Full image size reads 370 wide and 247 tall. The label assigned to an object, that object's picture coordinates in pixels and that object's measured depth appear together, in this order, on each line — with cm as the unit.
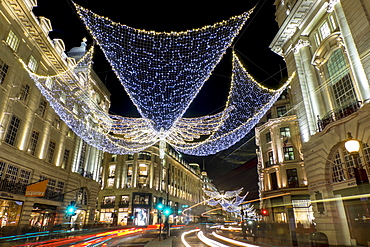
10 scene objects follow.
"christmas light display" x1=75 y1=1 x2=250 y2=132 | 1147
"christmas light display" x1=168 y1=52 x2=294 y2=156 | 1691
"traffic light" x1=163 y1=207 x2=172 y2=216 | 2023
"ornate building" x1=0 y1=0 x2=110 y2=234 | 2039
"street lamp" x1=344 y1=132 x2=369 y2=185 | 690
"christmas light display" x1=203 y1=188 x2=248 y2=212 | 6888
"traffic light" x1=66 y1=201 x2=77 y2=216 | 2298
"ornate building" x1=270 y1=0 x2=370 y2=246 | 1331
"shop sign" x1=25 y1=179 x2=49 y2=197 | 1942
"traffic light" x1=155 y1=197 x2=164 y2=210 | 2077
